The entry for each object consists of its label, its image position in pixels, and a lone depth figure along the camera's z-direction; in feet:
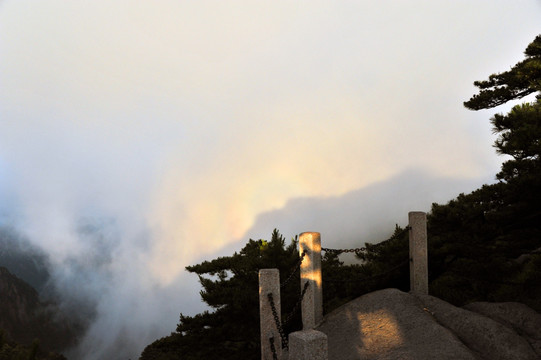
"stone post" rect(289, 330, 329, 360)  14.74
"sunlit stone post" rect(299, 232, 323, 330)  25.91
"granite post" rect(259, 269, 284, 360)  22.53
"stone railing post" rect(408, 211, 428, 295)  28.22
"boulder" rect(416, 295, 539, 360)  21.95
